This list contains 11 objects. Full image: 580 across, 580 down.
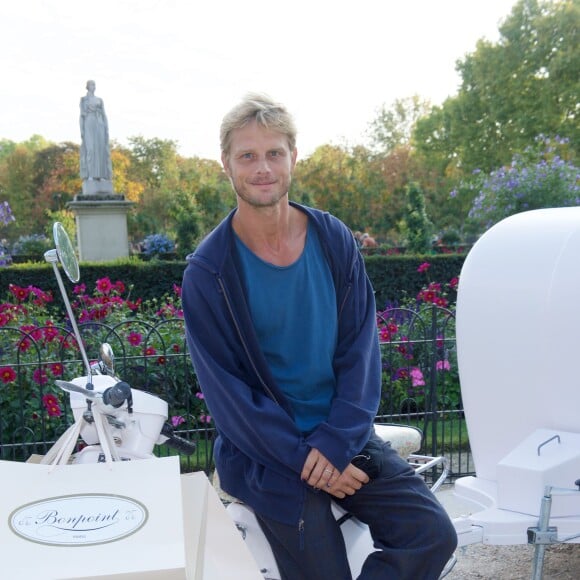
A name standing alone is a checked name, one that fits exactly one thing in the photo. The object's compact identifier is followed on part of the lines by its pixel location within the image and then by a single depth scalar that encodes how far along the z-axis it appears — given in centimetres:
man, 190
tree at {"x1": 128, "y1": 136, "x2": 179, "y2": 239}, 3756
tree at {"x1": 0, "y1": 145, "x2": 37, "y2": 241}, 4182
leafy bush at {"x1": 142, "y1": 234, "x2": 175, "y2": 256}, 1708
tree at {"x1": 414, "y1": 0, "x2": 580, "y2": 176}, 2573
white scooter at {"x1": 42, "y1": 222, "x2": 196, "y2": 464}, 168
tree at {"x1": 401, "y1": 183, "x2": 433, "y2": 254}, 1494
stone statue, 1545
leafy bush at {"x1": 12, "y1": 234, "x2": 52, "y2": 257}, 2080
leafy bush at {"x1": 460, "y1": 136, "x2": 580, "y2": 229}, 1127
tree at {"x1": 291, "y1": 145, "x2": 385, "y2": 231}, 3097
